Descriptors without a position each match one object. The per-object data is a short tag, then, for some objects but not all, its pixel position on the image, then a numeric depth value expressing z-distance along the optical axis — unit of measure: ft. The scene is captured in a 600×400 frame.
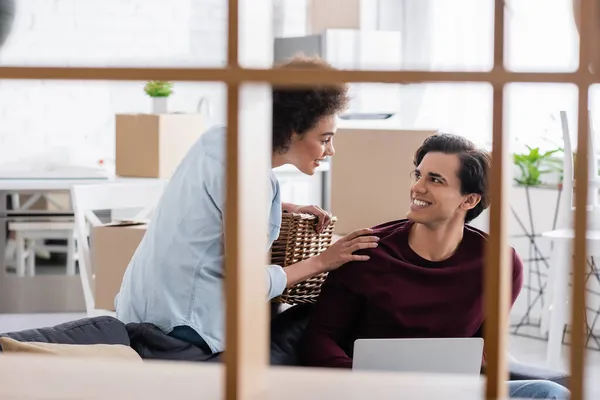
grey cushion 8.73
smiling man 11.71
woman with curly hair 10.47
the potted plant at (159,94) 21.81
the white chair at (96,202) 16.15
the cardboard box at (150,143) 19.64
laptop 9.67
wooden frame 3.24
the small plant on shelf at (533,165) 23.86
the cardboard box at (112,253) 15.25
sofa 8.99
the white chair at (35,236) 22.75
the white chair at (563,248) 18.34
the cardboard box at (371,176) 15.27
